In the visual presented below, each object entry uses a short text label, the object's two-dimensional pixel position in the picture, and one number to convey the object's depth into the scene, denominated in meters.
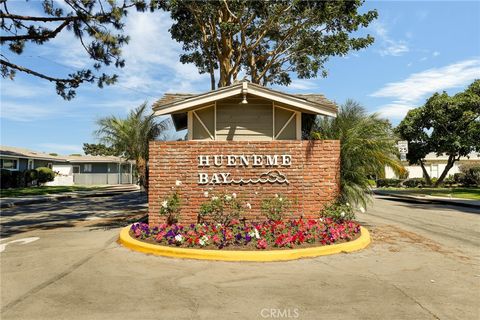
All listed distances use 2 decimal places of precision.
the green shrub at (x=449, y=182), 43.02
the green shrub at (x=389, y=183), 44.56
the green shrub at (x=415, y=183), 43.31
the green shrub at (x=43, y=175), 38.97
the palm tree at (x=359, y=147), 10.22
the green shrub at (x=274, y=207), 9.37
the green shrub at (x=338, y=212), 9.38
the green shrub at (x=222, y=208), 9.10
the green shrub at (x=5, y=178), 32.81
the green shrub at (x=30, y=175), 36.69
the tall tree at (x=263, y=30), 17.12
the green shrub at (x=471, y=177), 38.47
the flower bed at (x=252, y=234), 7.66
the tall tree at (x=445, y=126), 31.69
